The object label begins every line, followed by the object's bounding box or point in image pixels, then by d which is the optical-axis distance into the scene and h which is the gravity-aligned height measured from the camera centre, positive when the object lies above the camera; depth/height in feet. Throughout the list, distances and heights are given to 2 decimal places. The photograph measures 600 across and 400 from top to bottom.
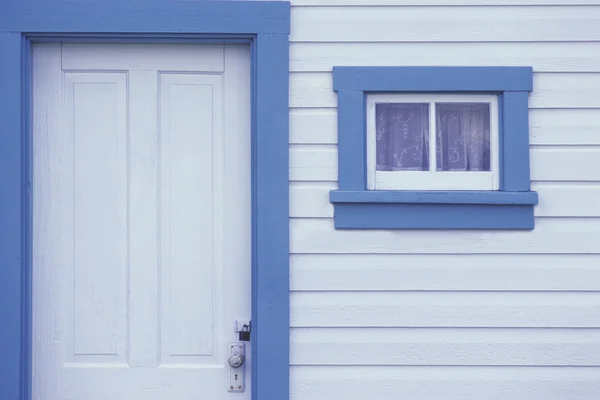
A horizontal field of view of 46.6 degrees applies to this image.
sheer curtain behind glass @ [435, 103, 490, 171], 10.64 +1.05
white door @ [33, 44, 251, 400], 10.66 -0.27
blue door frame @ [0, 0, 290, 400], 10.08 +0.95
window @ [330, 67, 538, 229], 10.28 +0.84
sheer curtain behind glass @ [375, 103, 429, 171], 10.62 +1.02
